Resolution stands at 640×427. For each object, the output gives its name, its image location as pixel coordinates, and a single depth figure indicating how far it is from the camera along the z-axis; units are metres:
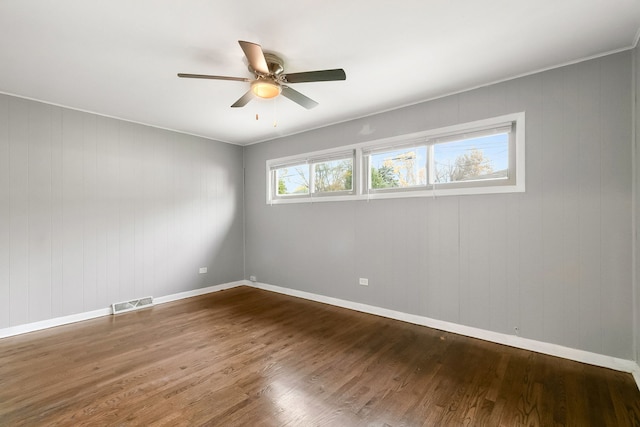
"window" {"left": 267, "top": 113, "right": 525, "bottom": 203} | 2.86
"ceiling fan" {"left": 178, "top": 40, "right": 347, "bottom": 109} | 2.03
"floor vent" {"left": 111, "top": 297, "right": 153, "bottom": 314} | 3.84
